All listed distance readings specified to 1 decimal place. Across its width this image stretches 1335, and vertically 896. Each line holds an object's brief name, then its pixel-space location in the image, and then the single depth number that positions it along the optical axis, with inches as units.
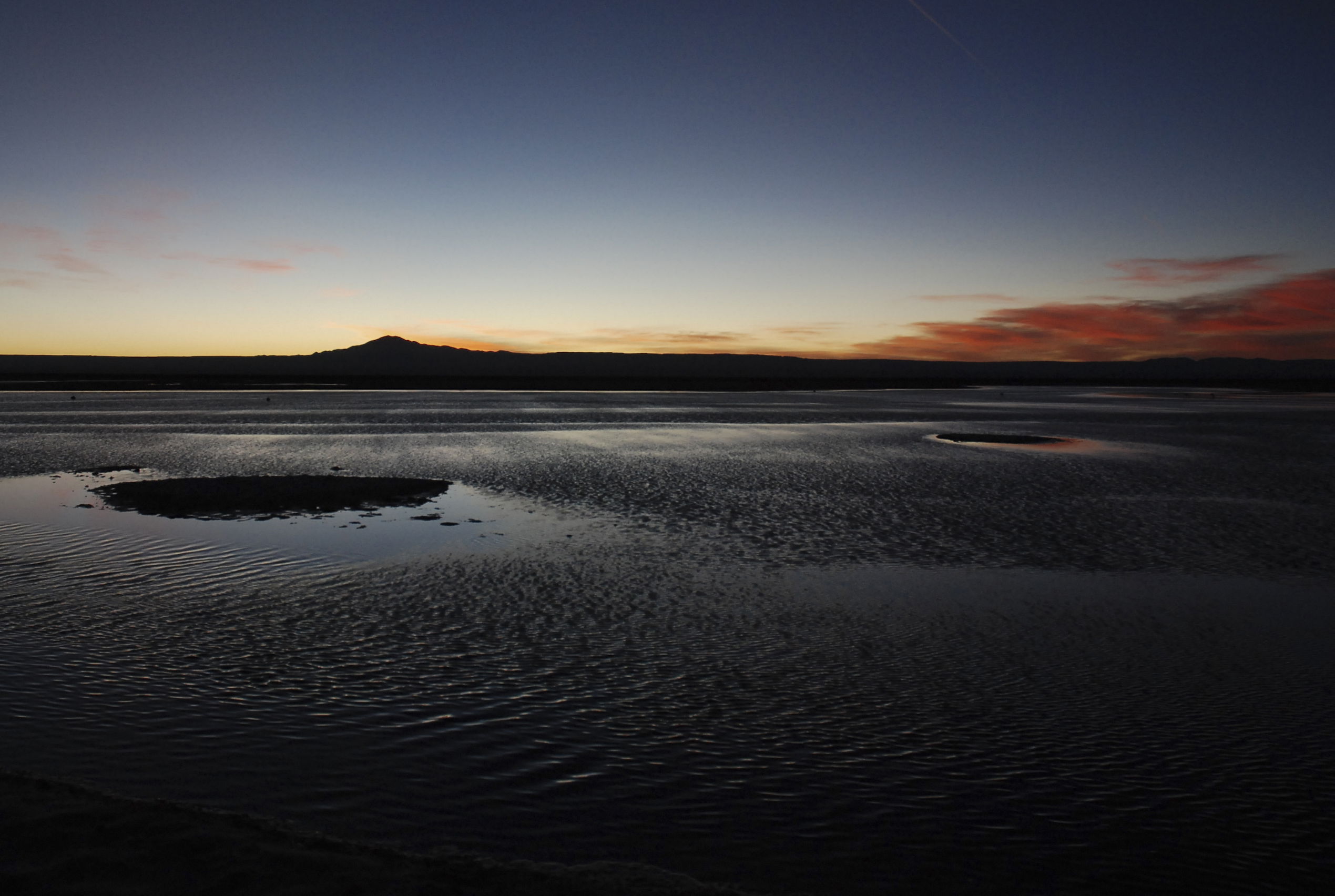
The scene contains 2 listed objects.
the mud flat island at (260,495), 808.3
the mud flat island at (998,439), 1690.5
